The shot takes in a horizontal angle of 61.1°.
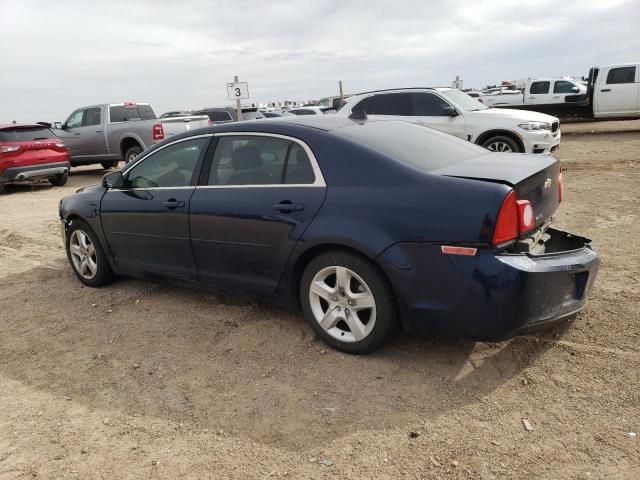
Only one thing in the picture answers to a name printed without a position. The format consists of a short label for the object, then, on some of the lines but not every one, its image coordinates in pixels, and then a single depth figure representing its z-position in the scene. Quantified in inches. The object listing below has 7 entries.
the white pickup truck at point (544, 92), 781.9
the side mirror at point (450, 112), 410.6
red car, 468.8
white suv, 401.4
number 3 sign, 559.7
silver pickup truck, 518.0
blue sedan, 117.5
